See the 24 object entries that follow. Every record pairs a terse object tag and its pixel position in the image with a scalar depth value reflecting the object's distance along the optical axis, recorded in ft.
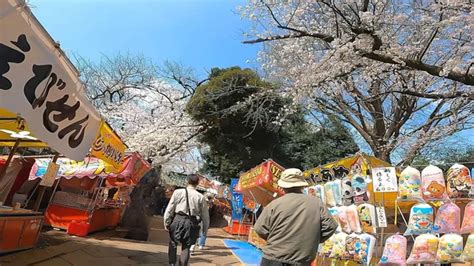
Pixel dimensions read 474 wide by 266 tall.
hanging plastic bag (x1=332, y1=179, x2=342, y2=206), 23.37
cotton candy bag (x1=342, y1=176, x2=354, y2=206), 22.49
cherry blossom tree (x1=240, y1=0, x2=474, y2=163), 28.19
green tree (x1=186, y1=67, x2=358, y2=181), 59.36
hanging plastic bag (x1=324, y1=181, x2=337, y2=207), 24.11
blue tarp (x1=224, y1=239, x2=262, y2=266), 36.64
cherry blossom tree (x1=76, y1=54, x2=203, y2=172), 71.20
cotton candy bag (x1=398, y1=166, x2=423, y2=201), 19.24
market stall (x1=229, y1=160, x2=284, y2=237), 34.73
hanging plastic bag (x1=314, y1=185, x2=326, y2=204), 25.30
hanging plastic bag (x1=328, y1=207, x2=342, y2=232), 22.57
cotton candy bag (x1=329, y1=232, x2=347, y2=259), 21.81
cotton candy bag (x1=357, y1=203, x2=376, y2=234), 20.95
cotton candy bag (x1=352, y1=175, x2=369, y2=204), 21.84
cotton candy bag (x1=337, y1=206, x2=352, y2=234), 21.85
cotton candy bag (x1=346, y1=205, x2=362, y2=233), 21.29
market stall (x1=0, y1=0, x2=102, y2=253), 11.57
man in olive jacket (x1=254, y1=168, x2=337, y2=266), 13.34
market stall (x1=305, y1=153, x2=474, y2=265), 17.79
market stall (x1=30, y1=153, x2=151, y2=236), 40.91
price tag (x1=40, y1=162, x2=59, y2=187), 29.17
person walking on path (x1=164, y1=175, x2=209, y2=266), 21.68
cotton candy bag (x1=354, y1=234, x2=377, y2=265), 20.40
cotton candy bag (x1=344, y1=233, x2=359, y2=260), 21.07
